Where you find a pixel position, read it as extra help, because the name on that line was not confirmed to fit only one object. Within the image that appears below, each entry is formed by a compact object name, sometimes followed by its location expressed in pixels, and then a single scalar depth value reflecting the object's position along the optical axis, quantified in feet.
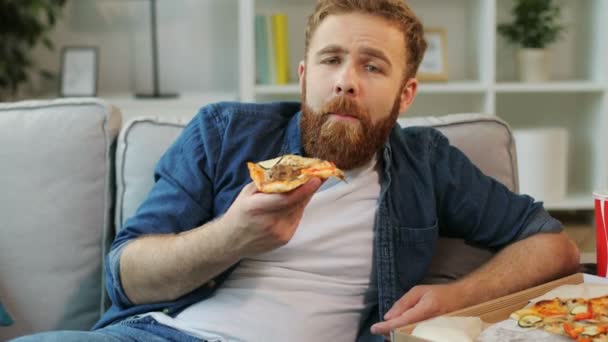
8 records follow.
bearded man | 4.40
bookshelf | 10.96
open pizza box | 3.16
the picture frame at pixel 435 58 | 11.43
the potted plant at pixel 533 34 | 11.27
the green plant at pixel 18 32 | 10.53
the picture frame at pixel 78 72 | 10.82
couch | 5.04
